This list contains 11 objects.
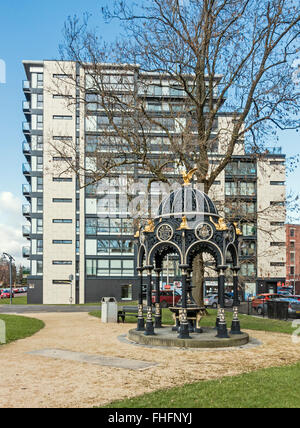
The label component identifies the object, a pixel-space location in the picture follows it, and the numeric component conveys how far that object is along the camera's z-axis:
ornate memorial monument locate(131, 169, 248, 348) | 13.84
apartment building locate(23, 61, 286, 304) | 54.91
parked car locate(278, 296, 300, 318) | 25.52
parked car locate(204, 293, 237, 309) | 39.78
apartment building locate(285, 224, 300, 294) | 79.00
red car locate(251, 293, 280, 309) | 29.98
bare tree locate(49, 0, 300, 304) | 20.77
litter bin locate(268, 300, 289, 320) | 23.30
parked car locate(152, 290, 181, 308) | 37.44
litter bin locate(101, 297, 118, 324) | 21.22
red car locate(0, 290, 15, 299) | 67.06
